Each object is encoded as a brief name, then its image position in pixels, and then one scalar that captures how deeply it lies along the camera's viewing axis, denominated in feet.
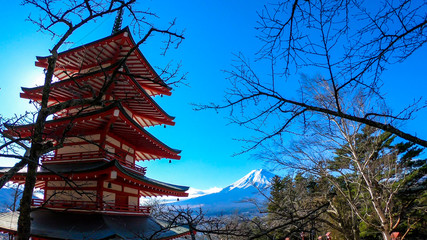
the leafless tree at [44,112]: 12.05
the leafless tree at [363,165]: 25.80
